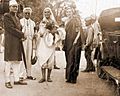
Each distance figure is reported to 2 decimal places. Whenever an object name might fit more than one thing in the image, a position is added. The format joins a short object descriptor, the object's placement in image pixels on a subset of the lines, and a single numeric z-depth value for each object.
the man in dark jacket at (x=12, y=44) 2.30
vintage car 2.26
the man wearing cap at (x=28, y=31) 2.19
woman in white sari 2.46
